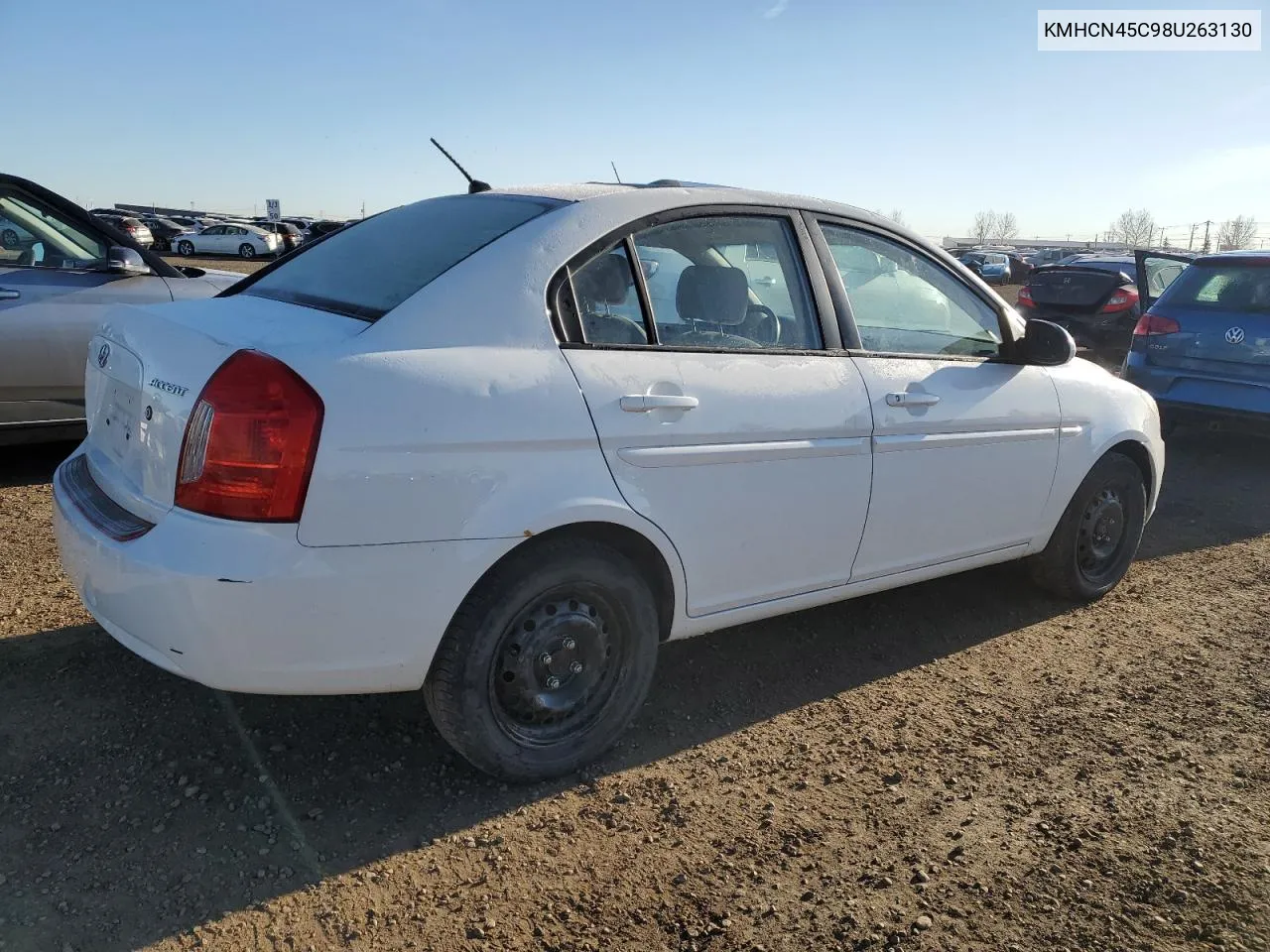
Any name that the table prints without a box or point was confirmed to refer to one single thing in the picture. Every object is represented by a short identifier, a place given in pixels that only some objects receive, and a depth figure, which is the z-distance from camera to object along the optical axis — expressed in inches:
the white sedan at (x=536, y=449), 90.4
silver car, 204.4
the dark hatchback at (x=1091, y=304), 451.2
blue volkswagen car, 270.8
